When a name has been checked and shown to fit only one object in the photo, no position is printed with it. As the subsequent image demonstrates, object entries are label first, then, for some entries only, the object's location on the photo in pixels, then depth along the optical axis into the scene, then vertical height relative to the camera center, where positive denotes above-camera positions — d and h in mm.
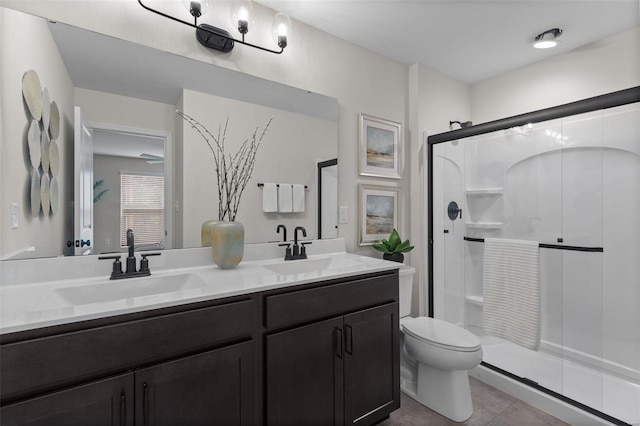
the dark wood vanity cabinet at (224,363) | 909 -529
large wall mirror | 1262 +376
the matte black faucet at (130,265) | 1373 -226
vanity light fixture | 1612 +997
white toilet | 1779 -859
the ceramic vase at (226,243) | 1582 -147
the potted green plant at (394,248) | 2293 -242
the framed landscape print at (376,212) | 2371 +17
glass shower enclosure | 2105 -137
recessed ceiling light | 2186 +1230
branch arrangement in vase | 1744 +271
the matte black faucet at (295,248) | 1929 -207
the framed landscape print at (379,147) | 2383 +520
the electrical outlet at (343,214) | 2273 +1
